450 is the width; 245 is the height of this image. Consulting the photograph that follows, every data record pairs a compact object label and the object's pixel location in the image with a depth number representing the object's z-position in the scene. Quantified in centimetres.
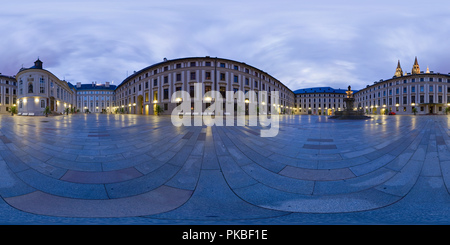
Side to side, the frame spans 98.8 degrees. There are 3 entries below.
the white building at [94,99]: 8025
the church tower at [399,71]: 6781
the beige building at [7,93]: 4944
